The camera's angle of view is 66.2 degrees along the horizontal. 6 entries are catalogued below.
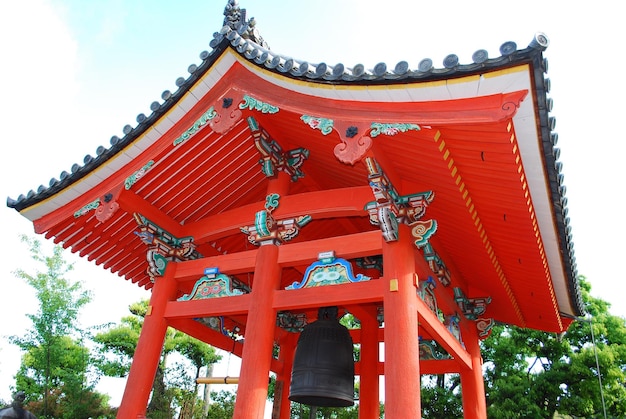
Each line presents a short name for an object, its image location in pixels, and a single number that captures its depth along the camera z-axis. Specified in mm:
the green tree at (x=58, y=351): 14281
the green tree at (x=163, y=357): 20261
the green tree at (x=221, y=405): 19672
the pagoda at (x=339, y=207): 4516
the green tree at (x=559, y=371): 14281
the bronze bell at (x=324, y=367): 5746
